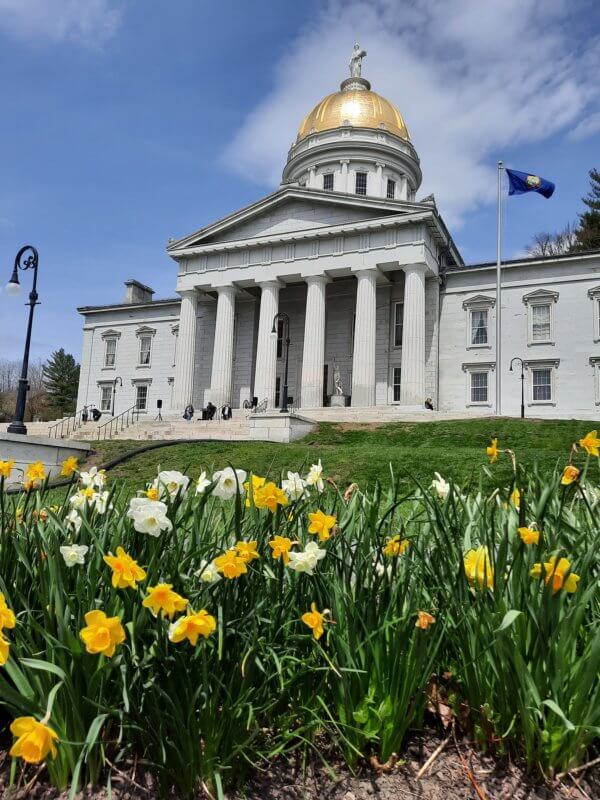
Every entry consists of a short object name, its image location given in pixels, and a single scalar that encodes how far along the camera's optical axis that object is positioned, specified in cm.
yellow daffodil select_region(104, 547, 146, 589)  197
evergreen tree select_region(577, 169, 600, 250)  5269
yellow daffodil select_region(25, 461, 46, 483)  345
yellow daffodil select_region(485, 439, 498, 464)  339
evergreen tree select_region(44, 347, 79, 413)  7656
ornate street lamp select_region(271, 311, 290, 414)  2740
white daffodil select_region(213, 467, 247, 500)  276
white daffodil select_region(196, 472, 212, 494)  291
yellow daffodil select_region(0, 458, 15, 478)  322
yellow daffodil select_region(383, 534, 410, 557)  265
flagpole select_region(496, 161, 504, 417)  3484
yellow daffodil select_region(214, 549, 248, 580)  213
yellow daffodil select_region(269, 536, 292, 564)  237
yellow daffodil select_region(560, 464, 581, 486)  276
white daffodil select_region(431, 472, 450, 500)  352
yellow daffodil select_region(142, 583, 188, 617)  191
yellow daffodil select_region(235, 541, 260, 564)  231
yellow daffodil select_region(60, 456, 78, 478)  354
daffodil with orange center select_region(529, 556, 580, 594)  224
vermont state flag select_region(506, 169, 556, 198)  3372
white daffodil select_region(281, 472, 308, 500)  305
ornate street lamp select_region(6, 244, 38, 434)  1630
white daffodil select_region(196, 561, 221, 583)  239
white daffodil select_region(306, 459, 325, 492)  320
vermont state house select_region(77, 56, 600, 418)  3772
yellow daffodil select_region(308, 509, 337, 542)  252
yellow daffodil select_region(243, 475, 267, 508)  284
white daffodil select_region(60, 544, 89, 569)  244
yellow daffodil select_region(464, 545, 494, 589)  252
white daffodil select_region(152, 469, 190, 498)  275
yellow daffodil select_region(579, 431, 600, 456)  289
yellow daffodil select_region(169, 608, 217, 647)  187
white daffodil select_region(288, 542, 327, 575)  237
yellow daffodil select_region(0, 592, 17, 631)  184
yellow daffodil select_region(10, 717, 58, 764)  155
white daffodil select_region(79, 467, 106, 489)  359
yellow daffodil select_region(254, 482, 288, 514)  254
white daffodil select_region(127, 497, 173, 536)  230
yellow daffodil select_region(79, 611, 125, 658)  175
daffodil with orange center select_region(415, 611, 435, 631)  205
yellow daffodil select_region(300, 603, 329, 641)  220
